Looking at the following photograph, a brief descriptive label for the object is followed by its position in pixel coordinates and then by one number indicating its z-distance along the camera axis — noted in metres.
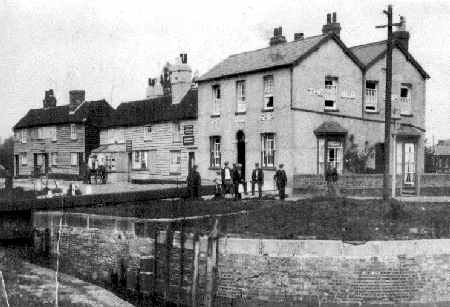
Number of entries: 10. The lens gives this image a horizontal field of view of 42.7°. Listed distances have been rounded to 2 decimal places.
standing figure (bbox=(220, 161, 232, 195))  23.53
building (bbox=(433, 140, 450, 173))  41.86
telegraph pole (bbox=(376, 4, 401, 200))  18.02
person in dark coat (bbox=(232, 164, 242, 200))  22.92
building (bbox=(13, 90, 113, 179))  48.56
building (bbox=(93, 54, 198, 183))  36.75
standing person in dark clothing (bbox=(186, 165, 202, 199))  22.65
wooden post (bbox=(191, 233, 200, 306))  14.15
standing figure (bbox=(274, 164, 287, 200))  22.41
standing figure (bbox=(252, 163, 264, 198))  23.00
